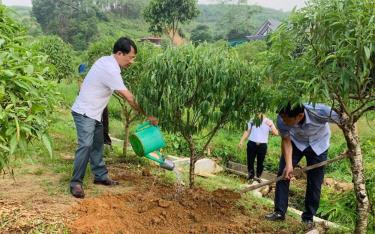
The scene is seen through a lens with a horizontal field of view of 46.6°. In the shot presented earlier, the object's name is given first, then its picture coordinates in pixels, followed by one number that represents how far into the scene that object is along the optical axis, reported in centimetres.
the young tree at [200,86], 461
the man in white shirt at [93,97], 491
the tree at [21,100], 222
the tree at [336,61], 322
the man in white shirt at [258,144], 793
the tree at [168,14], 2512
